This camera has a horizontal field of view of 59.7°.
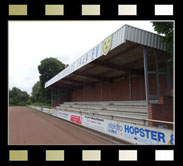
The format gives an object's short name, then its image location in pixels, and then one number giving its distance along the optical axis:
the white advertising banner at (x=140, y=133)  5.06
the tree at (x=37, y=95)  46.88
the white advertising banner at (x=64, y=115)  15.11
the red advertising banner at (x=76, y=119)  12.28
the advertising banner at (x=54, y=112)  19.60
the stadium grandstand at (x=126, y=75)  7.53
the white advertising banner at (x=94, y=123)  8.93
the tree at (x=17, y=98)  67.75
